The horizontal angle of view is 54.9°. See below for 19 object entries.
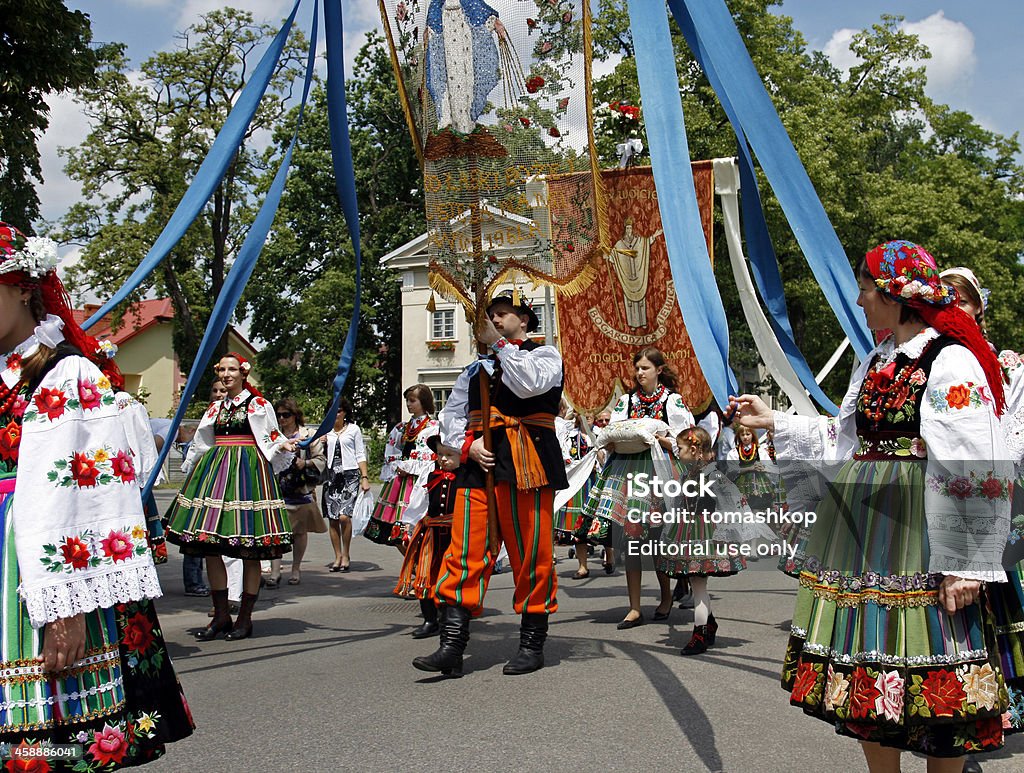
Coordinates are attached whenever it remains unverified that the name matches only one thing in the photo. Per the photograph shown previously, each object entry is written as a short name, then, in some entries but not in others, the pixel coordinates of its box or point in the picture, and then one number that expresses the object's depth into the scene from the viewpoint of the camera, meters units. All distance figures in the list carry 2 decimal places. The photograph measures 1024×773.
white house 35.19
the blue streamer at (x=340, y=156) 6.28
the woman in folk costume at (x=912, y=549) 2.99
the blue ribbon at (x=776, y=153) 4.76
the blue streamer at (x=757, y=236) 5.46
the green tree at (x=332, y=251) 34.03
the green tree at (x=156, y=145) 27.23
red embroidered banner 10.39
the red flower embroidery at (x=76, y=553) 2.58
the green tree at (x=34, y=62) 8.55
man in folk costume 5.68
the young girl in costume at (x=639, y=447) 6.86
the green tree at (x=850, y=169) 22.89
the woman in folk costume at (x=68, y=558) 2.55
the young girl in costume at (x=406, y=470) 8.23
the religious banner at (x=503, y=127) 5.59
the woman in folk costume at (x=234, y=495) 6.85
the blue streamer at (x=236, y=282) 5.33
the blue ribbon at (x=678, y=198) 4.42
